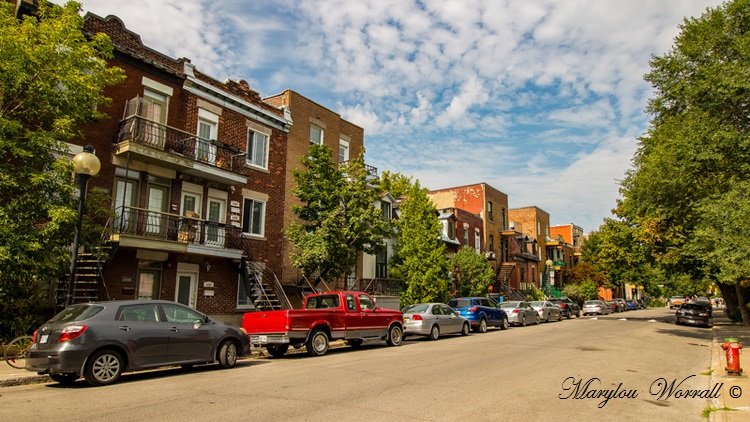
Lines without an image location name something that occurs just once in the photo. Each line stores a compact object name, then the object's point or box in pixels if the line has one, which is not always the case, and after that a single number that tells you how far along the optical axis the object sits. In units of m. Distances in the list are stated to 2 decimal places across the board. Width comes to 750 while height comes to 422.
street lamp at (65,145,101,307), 11.18
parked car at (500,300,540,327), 27.61
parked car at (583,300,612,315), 44.22
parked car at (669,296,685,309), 69.00
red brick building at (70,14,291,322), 16.20
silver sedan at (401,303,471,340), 19.06
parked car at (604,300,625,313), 51.10
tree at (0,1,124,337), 11.04
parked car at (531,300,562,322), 32.09
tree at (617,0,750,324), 17.47
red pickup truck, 13.27
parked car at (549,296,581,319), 37.16
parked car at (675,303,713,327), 29.78
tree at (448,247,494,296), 32.75
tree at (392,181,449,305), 26.98
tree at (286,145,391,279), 19.84
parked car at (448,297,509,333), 23.45
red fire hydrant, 10.52
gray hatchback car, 8.84
